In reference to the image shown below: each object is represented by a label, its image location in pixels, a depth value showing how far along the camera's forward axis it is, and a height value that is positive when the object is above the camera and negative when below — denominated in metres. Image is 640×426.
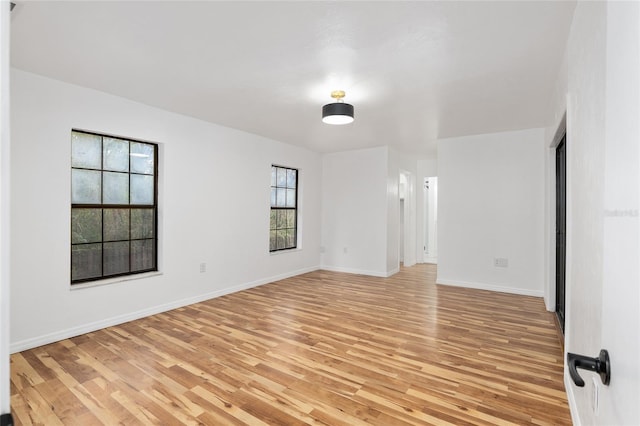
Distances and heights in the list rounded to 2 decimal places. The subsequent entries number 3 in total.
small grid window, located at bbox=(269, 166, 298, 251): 6.18 +0.05
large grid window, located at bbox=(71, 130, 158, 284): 3.53 +0.03
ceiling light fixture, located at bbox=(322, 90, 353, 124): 3.42 +1.07
